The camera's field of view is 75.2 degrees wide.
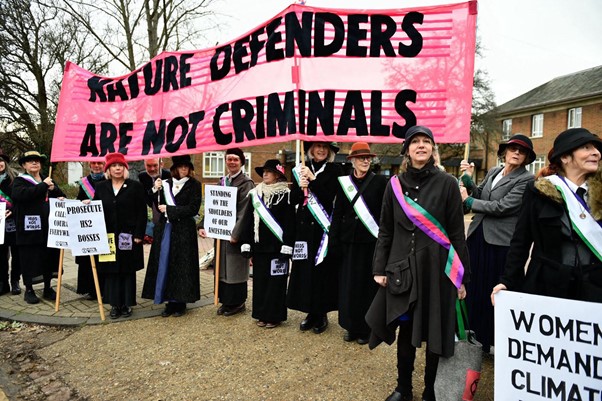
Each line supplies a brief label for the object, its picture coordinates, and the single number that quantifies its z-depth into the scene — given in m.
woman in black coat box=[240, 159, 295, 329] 4.69
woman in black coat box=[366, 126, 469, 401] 2.75
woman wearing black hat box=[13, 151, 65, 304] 5.55
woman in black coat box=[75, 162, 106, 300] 5.67
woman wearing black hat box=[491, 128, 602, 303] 2.29
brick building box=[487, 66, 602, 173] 29.70
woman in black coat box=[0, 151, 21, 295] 5.86
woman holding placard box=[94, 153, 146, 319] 5.04
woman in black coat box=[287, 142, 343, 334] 4.47
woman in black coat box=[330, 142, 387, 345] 4.00
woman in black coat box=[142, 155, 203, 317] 5.06
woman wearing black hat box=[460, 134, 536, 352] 3.66
